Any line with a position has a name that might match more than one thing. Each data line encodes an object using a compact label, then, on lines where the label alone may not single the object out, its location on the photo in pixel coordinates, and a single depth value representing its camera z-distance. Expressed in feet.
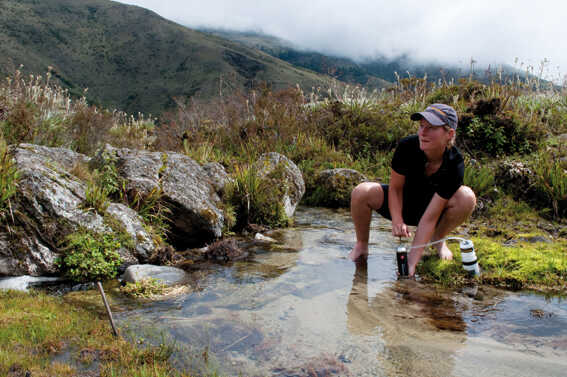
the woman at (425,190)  12.44
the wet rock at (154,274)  13.03
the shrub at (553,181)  23.26
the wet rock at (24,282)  12.25
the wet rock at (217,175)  21.65
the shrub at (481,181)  25.75
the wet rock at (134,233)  14.97
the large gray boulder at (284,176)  23.78
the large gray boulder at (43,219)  12.87
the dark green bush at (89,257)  13.12
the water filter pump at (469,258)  12.90
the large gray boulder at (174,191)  17.66
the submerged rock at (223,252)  16.49
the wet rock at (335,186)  28.53
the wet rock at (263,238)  19.36
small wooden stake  8.81
